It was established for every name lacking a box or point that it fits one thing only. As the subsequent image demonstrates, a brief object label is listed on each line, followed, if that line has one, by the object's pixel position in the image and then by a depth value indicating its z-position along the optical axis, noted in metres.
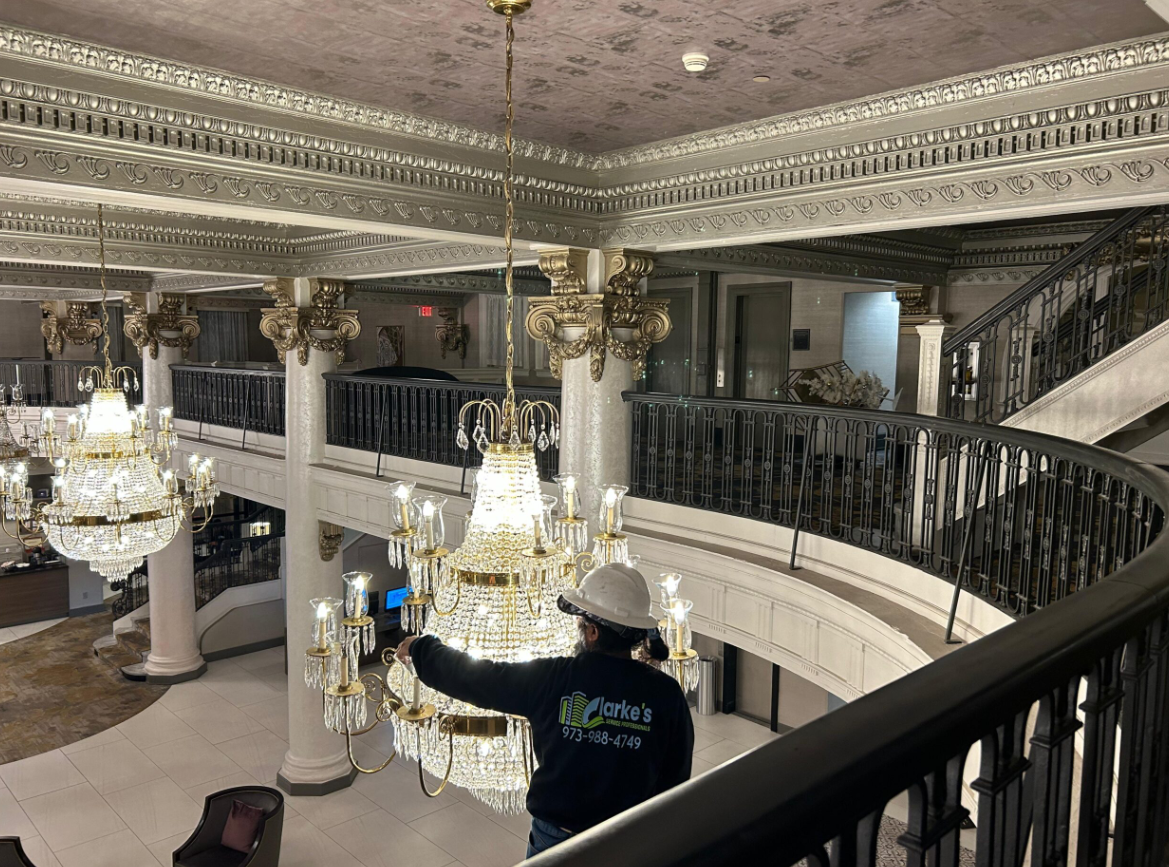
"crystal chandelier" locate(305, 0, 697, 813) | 3.02
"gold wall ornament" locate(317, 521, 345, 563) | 10.28
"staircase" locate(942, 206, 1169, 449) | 5.46
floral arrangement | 10.18
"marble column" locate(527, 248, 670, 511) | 6.30
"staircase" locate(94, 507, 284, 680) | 15.25
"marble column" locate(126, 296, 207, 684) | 12.77
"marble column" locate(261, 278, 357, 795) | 10.05
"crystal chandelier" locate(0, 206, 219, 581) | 6.29
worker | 2.26
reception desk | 17.00
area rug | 12.08
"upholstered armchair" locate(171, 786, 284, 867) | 8.43
